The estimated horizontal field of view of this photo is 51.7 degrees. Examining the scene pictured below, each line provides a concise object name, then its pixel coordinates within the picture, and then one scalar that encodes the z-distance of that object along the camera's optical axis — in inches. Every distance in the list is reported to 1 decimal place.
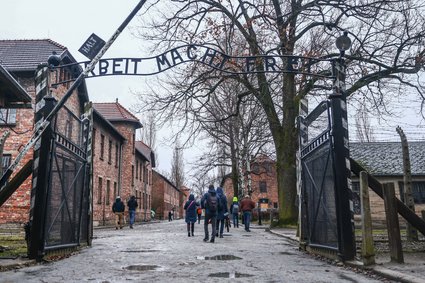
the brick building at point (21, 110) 834.2
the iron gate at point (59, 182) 306.2
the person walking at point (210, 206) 540.1
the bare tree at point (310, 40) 642.2
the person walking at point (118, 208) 973.8
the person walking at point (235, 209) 911.7
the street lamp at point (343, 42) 339.3
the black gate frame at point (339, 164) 297.9
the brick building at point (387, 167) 1125.7
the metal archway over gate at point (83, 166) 304.2
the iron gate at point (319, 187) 322.1
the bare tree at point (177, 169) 2913.4
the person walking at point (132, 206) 1025.5
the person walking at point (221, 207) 587.2
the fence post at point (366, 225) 269.4
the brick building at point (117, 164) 1193.4
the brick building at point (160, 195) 2682.1
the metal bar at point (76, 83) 288.4
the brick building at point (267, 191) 2960.6
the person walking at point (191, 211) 655.9
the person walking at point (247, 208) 769.6
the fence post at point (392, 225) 277.6
